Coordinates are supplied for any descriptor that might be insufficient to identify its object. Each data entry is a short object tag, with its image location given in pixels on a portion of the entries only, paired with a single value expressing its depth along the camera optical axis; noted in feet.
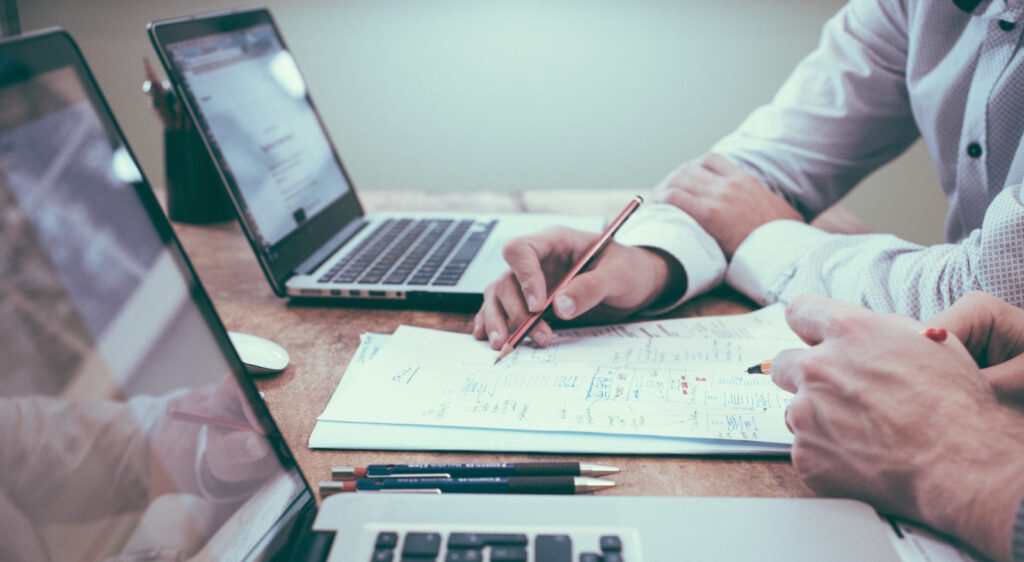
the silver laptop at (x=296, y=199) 2.35
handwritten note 1.59
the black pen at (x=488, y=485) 1.35
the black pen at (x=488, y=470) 1.41
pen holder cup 3.19
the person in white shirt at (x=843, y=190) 2.05
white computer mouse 1.89
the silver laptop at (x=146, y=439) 0.89
